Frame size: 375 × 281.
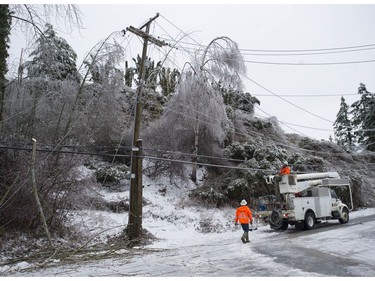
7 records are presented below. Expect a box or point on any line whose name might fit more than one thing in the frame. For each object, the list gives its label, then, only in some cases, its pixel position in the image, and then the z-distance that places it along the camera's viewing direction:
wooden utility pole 12.23
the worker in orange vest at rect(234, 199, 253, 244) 12.25
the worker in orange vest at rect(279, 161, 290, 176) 15.91
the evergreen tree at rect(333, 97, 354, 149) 46.88
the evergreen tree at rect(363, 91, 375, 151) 37.81
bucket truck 15.34
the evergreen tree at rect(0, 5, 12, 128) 8.62
